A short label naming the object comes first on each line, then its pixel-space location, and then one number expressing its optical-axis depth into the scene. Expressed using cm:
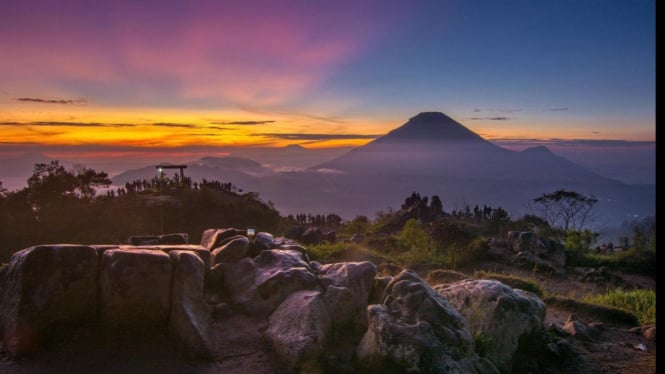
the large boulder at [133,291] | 813
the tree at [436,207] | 3523
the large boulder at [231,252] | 1110
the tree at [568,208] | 3183
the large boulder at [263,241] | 1199
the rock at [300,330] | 758
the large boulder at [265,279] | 958
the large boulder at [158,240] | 1175
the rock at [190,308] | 789
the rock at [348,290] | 903
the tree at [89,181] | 2302
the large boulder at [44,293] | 765
